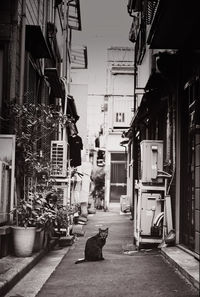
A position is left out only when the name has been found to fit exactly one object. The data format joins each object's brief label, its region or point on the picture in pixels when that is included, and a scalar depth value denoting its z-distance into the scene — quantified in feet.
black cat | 32.73
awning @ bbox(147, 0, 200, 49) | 28.30
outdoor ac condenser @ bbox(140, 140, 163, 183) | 38.40
